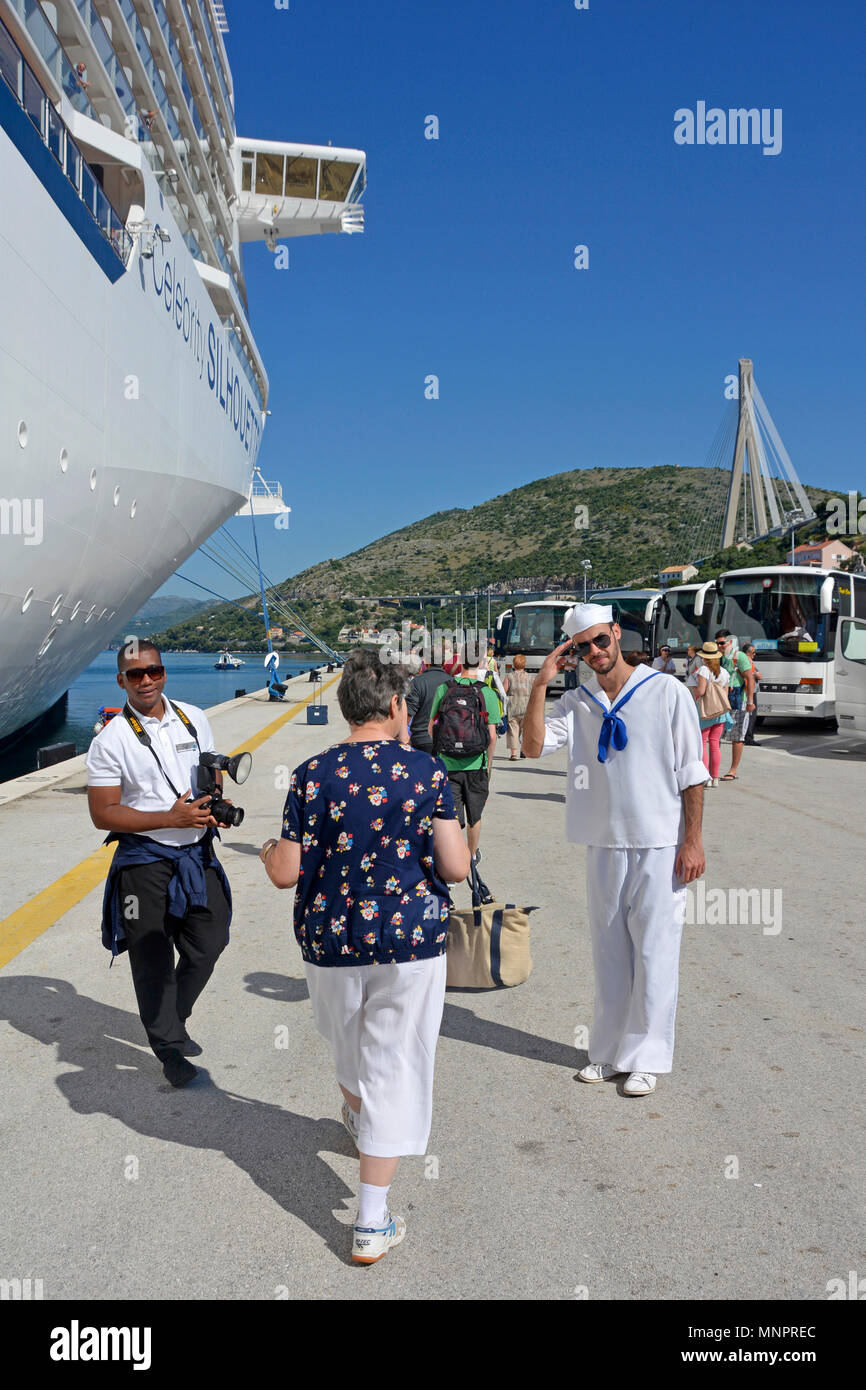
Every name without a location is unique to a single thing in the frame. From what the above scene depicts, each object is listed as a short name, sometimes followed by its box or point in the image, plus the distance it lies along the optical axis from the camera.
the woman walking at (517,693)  14.01
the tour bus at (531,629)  27.25
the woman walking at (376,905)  2.54
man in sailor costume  3.51
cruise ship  9.67
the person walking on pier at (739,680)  12.88
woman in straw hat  9.76
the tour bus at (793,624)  17.06
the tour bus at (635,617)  25.59
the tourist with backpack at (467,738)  6.22
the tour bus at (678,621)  24.08
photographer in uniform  3.46
